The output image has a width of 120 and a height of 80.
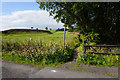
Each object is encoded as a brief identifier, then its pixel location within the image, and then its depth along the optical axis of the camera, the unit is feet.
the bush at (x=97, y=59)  15.99
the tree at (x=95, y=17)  26.37
